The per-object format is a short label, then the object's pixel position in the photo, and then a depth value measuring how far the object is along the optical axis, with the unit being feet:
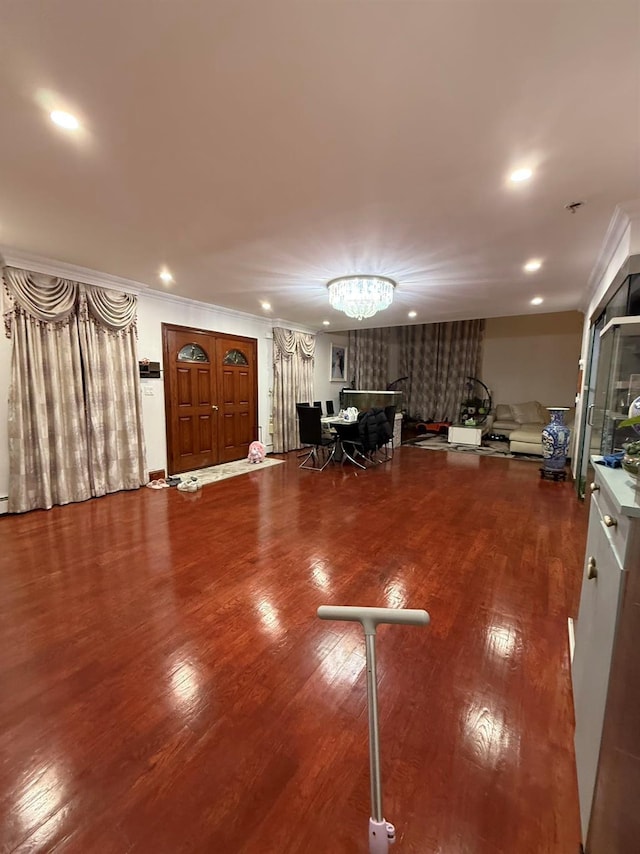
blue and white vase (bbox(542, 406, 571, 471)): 16.39
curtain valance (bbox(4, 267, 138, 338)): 11.23
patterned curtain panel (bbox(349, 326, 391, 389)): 29.07
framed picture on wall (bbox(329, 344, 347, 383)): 27.35
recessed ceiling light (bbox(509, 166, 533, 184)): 6.33
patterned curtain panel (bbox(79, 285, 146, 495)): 13.06
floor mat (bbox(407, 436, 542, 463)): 21.63
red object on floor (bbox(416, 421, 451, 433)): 30.25
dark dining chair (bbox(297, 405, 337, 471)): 18.37
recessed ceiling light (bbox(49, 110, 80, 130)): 5.12
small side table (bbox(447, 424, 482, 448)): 24.77
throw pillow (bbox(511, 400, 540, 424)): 27.12
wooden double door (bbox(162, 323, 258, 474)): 16.58
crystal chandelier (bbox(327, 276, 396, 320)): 12.42
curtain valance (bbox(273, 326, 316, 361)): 21.61
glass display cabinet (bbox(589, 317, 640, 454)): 8.14
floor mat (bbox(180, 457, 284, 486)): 16.62
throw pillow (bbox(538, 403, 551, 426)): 26.81
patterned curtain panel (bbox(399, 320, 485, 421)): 31.17
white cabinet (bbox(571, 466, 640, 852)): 3.10
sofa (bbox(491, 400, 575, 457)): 26.66
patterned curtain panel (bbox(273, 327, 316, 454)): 21.81
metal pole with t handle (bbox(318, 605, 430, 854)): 3.07
